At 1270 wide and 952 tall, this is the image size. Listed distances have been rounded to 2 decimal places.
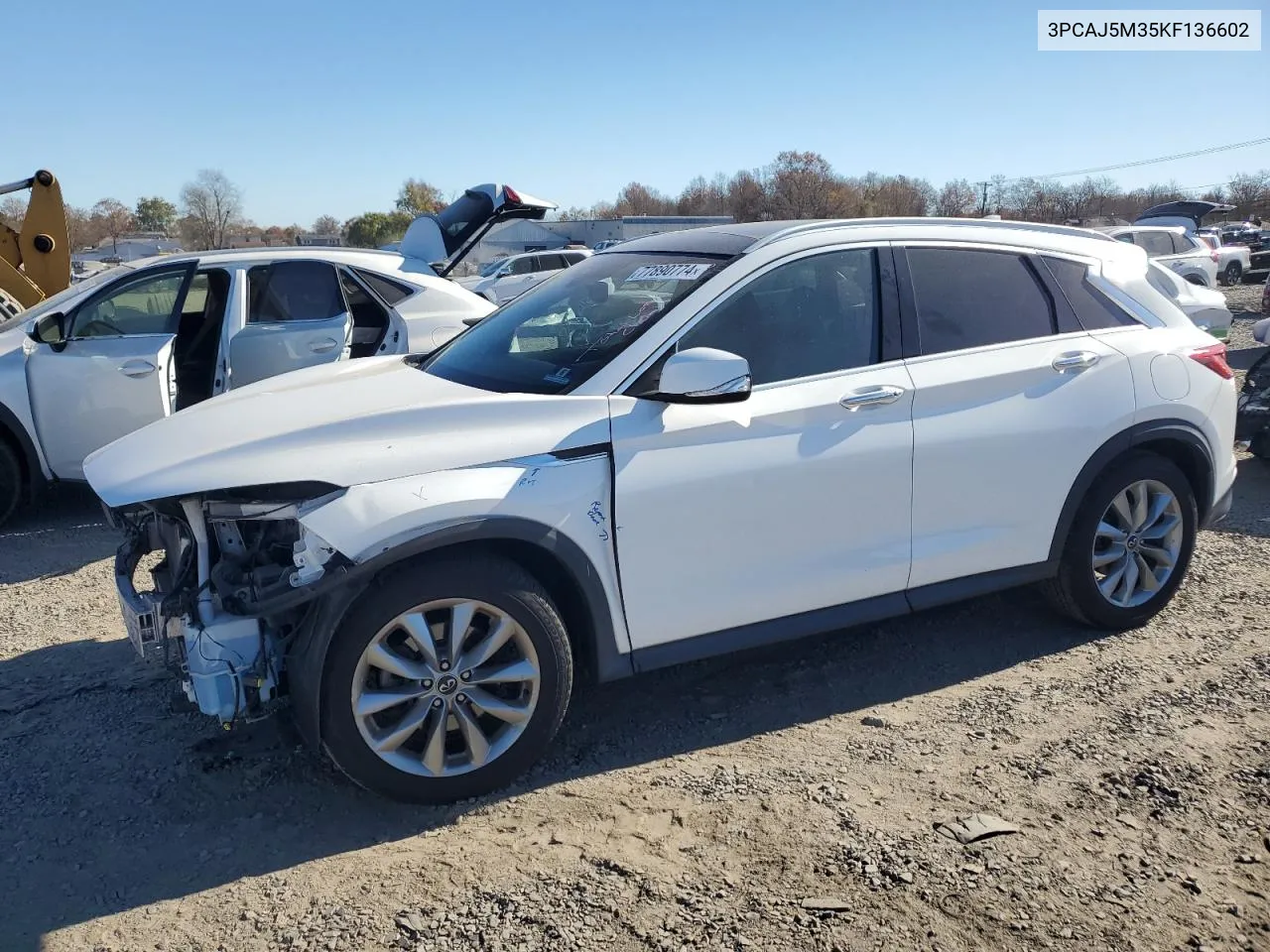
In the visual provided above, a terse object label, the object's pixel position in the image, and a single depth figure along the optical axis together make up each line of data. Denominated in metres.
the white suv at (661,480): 3.09
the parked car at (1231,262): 26.42
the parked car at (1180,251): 18.28
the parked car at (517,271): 21.11
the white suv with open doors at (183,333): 6.27
